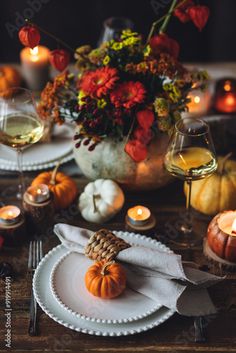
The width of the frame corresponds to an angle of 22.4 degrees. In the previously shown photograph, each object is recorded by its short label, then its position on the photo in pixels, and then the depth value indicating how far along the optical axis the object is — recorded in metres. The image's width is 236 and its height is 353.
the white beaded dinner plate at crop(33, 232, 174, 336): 1.30
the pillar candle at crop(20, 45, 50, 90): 2.11
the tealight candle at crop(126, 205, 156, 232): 1.57
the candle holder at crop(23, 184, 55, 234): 1.55
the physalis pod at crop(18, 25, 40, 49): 1.48
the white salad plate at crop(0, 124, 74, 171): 1.80
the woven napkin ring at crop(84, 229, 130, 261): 1.41
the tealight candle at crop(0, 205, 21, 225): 1.52
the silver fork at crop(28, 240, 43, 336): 1.31
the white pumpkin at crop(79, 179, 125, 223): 1.60
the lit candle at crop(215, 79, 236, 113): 1.96
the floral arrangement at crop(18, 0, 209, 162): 1.53
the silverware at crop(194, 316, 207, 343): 1.29
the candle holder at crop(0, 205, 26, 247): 1.52
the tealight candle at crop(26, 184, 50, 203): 1.55
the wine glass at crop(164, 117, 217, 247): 1.44
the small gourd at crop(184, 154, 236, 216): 1.58
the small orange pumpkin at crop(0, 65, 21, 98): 2.13
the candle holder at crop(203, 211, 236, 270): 1.44
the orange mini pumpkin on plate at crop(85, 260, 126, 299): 1.35
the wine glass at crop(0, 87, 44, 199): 1.56
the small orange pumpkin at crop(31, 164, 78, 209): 1.64
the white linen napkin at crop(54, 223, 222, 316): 1.34
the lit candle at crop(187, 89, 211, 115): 1.93
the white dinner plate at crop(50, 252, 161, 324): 1.32
